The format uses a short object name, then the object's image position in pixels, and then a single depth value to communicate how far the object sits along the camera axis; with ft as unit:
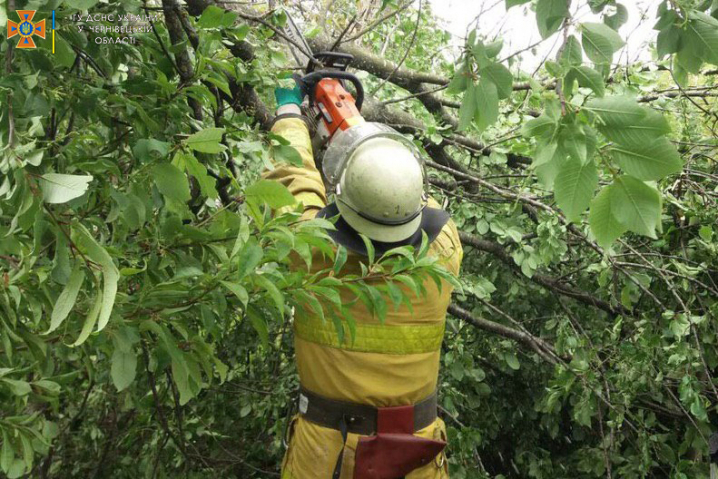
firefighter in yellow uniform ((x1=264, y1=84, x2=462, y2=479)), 6.52
